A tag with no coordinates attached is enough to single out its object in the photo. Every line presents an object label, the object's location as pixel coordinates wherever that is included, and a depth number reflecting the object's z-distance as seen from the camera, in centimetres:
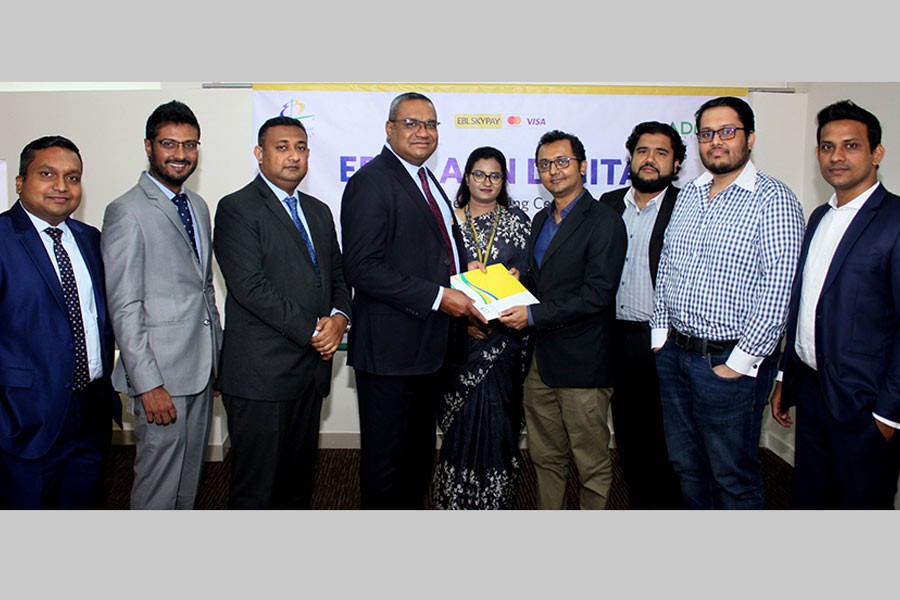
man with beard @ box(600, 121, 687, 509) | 296
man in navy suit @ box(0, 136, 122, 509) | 230
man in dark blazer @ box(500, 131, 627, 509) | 279
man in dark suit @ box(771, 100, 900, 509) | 217
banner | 421
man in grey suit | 239
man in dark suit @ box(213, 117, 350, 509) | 249
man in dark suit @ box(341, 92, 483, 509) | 252
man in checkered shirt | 233
